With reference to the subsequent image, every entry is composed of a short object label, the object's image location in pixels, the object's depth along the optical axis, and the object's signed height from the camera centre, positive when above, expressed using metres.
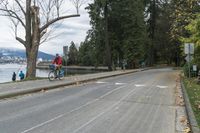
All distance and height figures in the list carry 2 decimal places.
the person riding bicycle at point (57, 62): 13.84 -0.02
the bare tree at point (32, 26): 16.65 +3.16
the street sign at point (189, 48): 14.41 +1.03
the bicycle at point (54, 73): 13.55 -0.82
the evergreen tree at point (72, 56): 55.49 +1.70
